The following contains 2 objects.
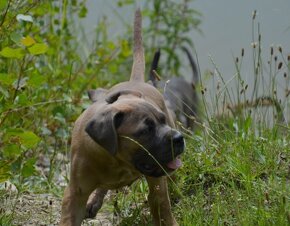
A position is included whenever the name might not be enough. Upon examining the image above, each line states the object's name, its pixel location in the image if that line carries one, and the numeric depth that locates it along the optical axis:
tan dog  8.14
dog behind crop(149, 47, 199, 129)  13.37
